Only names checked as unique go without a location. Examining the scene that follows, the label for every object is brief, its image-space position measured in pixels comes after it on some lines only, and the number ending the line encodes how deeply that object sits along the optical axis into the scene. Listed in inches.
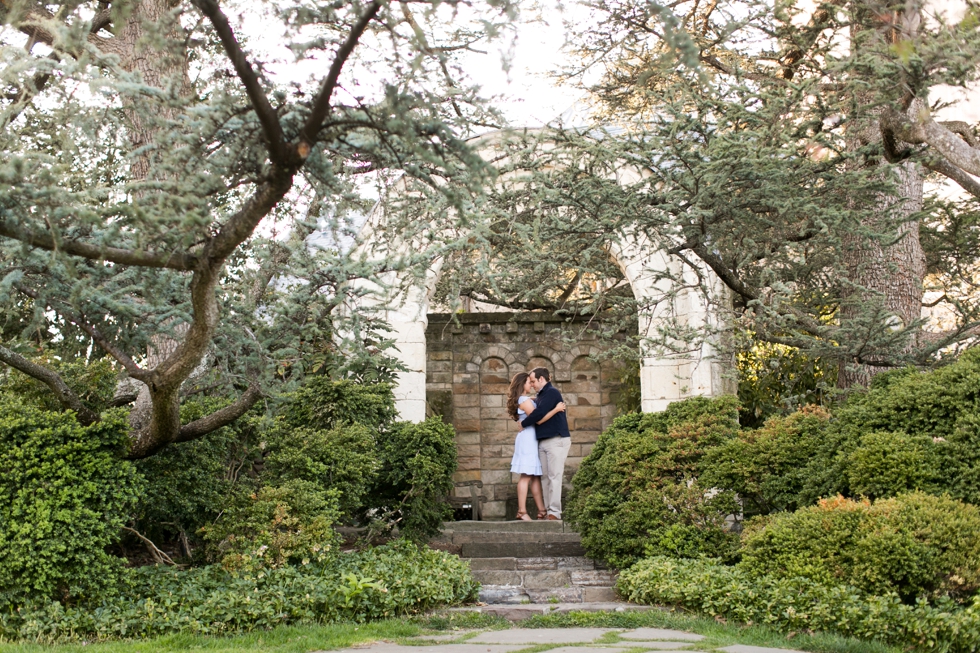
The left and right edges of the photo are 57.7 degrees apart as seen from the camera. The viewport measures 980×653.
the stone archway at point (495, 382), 487.2
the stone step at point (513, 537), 326.8
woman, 356.2
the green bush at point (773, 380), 410.3
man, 358.0
